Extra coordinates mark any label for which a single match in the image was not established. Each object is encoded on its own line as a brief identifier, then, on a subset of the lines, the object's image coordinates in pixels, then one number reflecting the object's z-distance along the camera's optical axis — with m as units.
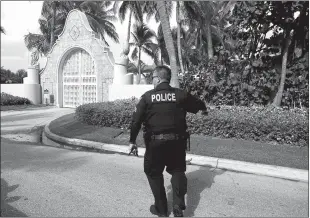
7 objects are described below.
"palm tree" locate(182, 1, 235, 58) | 19.66
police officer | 2.81
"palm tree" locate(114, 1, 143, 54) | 22.58
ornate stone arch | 14.91
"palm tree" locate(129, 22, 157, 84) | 29.89
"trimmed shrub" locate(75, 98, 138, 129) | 8.62
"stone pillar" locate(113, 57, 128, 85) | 14.00
